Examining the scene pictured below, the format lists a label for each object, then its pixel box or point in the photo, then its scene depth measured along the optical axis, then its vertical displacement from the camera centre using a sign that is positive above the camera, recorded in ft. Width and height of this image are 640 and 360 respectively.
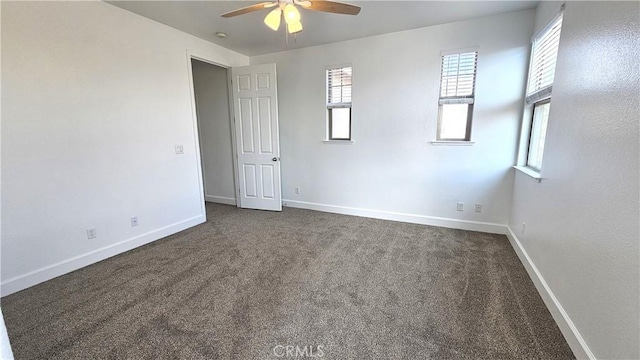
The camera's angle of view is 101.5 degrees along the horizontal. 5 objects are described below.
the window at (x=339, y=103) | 12.71 +1.67
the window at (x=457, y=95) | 10.43 +1.65
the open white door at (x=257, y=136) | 13.42 +0.08
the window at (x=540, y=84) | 7.53 +1.63
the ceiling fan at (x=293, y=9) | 6.60 +3.28
